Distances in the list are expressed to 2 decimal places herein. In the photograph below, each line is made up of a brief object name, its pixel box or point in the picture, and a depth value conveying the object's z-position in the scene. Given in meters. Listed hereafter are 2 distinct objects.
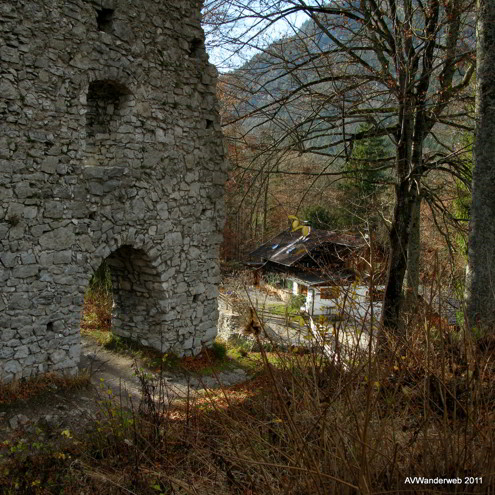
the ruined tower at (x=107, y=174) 5.50
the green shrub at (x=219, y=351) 8.30
